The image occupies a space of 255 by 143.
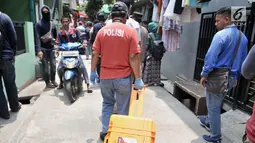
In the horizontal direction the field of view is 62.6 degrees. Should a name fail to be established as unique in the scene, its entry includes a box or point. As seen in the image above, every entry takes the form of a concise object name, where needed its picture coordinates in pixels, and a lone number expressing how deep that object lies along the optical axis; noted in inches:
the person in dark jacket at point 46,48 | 184.1
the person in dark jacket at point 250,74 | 53.9
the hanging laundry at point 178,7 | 162.9
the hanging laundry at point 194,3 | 146.9
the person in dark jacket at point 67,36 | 183.6
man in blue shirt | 98.2
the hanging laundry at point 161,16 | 202.3
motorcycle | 164.7
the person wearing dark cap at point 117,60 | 96.8
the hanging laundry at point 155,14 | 222.1
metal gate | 136.9
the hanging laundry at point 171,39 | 200.9
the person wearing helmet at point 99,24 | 207.2
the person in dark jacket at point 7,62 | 122.9
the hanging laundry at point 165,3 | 192.5
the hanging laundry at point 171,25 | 190.4
